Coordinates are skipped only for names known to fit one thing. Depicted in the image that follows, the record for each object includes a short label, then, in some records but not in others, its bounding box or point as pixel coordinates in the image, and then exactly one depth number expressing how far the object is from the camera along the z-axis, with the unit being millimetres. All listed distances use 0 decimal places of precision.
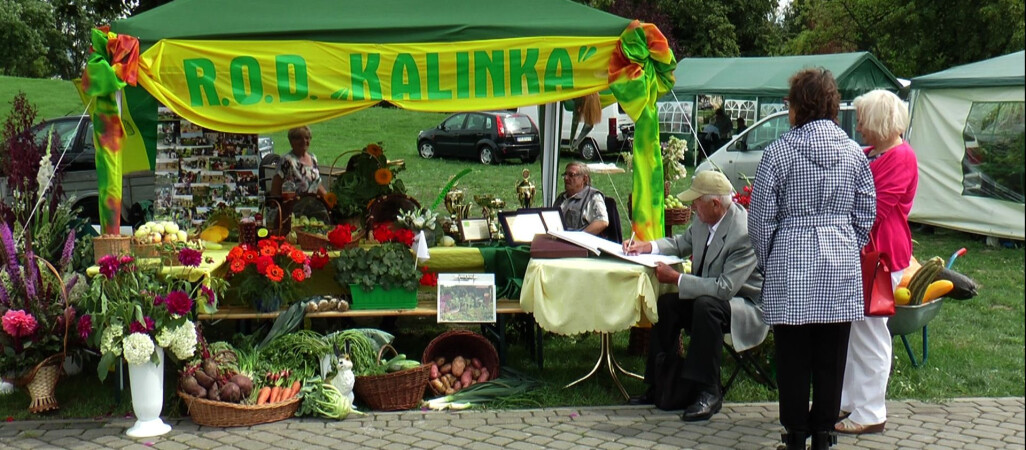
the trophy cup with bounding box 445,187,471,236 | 6926
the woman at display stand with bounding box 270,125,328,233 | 7441
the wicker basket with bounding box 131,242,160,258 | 5691
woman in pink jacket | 4727
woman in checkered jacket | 4238
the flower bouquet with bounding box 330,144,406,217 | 6996
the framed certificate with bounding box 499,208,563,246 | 6308
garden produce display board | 6895
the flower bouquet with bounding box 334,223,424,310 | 5875
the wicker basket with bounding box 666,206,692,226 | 6793
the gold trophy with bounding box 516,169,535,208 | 7070
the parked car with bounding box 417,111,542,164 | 21031
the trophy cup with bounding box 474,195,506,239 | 6773
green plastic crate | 5914
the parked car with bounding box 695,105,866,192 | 16078
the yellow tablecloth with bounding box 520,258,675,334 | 5324
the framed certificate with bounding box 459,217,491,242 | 6527
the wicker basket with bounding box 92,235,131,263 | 5555
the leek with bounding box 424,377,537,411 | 5422
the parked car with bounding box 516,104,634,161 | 22359
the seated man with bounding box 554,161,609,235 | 6594
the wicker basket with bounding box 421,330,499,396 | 5781
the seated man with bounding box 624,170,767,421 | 5094
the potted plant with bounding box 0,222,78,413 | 5246
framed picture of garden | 5859
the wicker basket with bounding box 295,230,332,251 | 6254
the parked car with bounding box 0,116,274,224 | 10547
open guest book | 5445
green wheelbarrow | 5477
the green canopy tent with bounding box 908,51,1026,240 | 10969
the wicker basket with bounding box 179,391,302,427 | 5023
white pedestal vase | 4902
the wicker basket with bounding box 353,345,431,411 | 5316
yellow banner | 5738
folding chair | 5129
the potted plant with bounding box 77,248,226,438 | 4879
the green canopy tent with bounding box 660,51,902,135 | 17844
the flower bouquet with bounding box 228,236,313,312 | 5719
